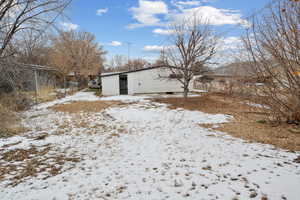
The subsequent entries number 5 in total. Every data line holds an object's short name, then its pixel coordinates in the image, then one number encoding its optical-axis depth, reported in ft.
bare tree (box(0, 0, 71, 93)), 16.61
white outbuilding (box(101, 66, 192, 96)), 52.47
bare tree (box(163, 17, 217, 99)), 33.27
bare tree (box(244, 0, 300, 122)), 9.85
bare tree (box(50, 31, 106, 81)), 74.33
